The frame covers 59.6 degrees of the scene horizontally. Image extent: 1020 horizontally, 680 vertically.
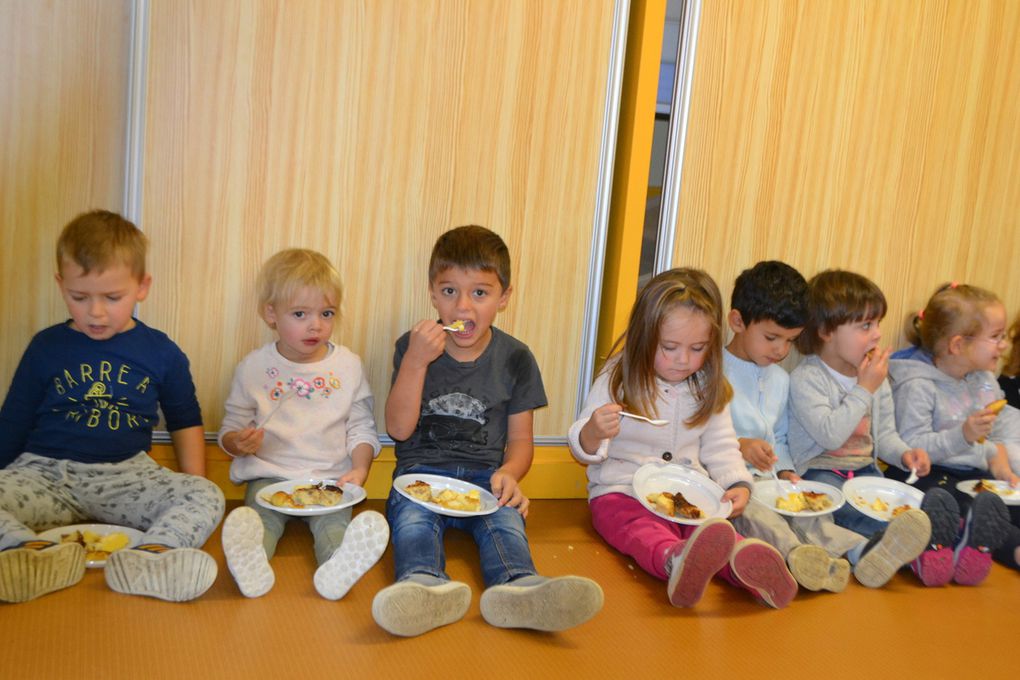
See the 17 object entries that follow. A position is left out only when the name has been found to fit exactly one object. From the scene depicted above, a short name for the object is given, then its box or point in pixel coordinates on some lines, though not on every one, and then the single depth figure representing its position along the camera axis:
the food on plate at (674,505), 2.15
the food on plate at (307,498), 2.05
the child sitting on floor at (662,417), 2.16
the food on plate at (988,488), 2.53
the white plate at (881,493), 2.45
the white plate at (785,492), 2.31
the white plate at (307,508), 2.00
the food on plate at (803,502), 2.31
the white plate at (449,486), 2.11
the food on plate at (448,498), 2.06
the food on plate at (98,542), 1.88
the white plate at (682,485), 2.22
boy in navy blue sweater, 1.98
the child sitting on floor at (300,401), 2.20
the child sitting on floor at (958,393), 2.69
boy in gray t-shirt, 1.99
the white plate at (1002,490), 2.51
